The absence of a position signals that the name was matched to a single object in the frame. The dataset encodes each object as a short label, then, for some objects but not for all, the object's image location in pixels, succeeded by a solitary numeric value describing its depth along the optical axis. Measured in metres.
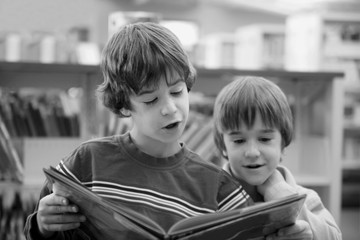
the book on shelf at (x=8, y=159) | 3.59
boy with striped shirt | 1.79
